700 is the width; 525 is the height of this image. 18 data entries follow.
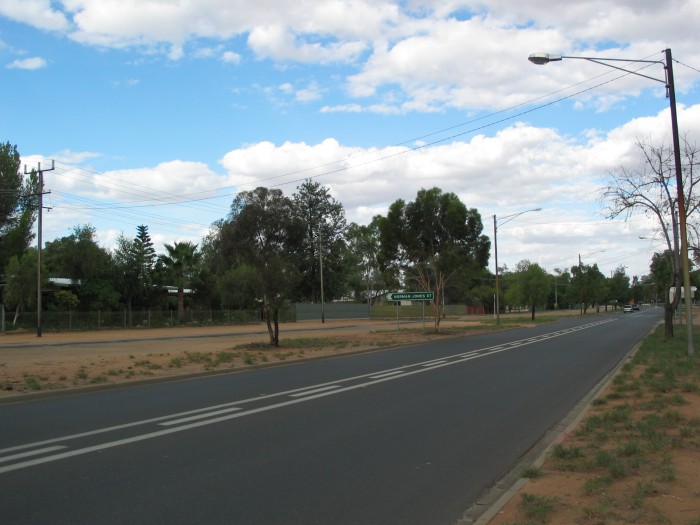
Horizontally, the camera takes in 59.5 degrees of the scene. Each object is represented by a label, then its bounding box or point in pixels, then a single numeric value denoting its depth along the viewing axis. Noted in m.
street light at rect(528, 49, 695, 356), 16.34
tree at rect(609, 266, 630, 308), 122.67
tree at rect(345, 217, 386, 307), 100.86
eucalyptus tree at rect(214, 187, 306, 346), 25.53
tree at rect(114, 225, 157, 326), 54.91
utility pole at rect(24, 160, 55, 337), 38.27
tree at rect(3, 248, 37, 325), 45.38
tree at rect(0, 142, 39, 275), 54.19
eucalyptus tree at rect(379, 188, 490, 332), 36.91
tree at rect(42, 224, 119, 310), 51.81
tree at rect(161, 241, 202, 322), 58.22
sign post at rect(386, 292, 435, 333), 35.50
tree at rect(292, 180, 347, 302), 82.62
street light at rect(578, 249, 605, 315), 81.70
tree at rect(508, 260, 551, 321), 67.81
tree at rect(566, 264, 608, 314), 90.94
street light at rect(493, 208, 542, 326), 44.85
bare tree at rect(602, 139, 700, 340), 22.42
